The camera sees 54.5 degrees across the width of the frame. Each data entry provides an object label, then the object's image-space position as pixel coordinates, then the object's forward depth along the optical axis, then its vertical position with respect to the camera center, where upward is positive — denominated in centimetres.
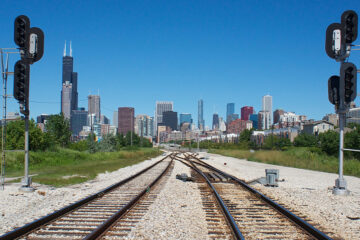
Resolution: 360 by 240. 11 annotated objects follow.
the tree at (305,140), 9712 -179
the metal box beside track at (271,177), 1600 -203
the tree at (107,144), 5894 -225
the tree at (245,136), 13627 -120
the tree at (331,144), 6312 -184
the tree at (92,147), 5502 -266
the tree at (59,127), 6106 +54
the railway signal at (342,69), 1254 +236
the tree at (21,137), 3688 -80
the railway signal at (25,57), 1296 +281
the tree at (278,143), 9016 -258
